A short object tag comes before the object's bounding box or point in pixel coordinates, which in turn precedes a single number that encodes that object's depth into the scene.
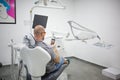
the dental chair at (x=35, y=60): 1.11
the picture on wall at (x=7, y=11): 2.42
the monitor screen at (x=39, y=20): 2.09
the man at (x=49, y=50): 1.27
